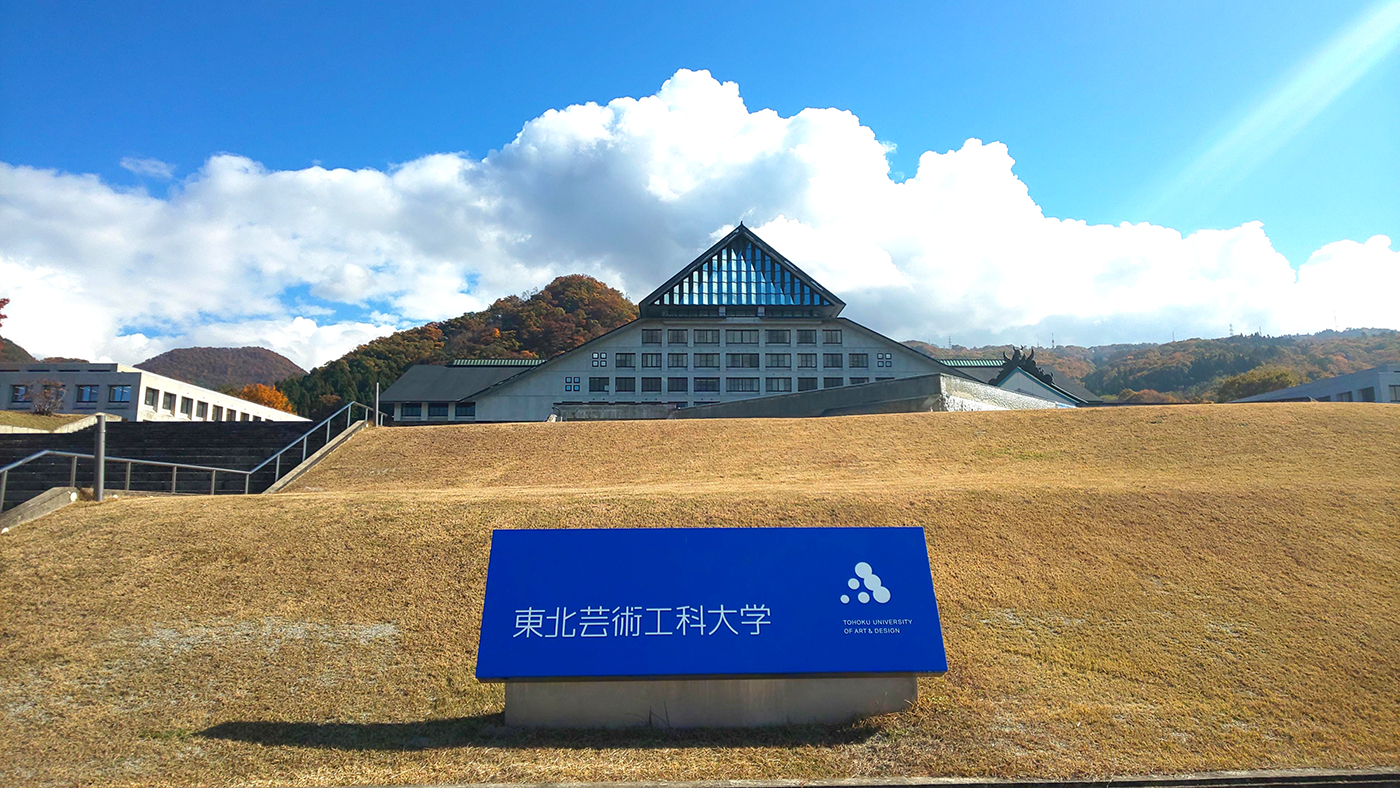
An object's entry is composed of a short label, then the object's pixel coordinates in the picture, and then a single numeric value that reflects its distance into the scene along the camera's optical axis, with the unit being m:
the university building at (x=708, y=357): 62.00
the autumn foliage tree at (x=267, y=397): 84.00
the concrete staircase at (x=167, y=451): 16.95
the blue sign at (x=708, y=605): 7.20
